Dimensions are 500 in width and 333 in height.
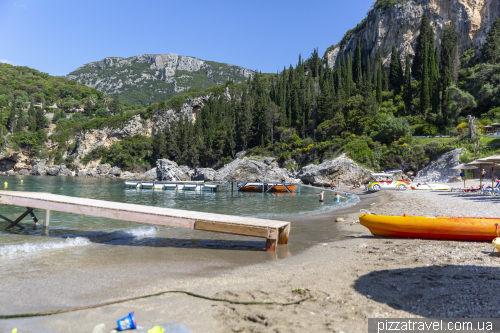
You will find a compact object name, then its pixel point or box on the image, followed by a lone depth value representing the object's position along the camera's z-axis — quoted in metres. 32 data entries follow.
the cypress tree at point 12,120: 92.25
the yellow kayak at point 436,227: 8.11
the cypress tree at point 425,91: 54.03
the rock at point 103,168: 85.38
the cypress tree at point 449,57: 52.81
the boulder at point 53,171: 81.50
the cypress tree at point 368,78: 62.34
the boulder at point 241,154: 69.30
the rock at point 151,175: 73.14
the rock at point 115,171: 84.22
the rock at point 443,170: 35.94
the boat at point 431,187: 28.66
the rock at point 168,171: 64.94
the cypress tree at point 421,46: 65.62
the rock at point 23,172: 81.44
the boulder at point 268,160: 60.96
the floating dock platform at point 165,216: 8.25
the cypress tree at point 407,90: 60.21
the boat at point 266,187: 39.09
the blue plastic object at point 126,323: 3.57
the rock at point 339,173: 46.81
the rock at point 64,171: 82.56
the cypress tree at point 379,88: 64.51
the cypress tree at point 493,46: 60.02
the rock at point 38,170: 83.31
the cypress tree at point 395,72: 68.88
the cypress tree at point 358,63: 77.90
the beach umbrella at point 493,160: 18.09
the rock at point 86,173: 83.69
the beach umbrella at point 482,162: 19.03
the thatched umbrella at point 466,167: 25.23
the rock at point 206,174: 59.64
